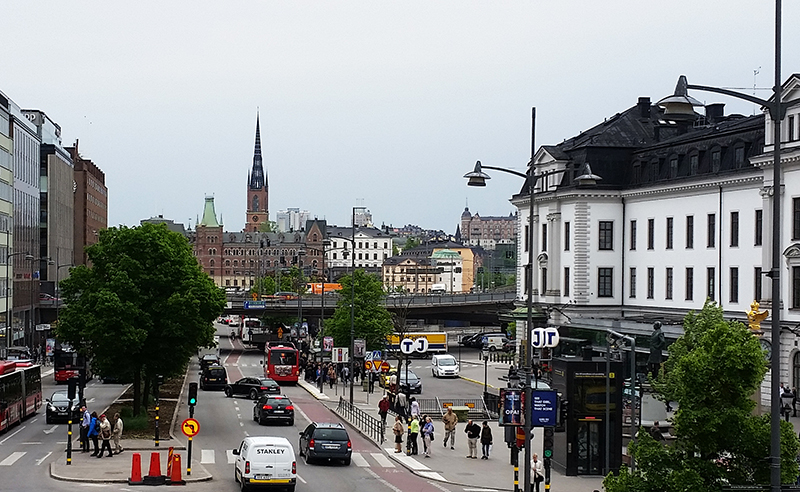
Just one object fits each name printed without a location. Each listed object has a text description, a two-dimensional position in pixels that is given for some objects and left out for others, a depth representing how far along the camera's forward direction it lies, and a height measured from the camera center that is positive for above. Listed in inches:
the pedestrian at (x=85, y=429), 1558.8 -235.2
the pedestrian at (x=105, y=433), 1512.1 -231.3
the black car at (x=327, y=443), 1503.4 -241.7
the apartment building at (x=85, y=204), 6092.5 +266.2
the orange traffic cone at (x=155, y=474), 1289.4 -244.2
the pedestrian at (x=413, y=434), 1610.5 -245.5
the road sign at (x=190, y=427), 1310.3 -193.3
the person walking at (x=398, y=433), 1633.9 -248.4
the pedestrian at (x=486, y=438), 1565.0 -243.1
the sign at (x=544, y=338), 1507.4 -107.5
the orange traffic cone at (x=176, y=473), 1300.4 -243.0
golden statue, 1654.8 -88.0
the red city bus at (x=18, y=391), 1844.2 -235.4
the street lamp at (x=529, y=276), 1090.9 -20.1
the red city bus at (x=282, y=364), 3038.9 -284.0
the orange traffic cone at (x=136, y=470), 1290.6 -238.1
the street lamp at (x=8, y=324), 3710.9 -228.1
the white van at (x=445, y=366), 3353.8 -317.1
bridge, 4675.2 -207.3
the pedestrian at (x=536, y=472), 1237.1 -230.7
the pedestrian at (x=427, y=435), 1593.3 -244.5
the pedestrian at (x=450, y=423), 1678.2 -240.3
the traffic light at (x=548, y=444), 1158.3 -187.7
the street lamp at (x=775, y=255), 689.6 +0.7
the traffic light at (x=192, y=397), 1435.8 -174.6
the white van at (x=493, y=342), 4485.7 -338.4
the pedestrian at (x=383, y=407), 1852.5 -243.7
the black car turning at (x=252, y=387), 2529.0 -290.1
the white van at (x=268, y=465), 1222.9 -220.0
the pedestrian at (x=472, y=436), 1571.1 -241.5
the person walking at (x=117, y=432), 1542.8 -234.5
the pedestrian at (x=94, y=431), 1523.0 -232.1
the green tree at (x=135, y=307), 1764.3 -81.3
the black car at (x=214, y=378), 2815.0 -298.1
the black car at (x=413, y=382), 2738.7 -298.8
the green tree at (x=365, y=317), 3356.3 -181.1
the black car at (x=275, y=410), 1974.7 -262.4
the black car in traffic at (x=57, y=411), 1996.8 -267.4
